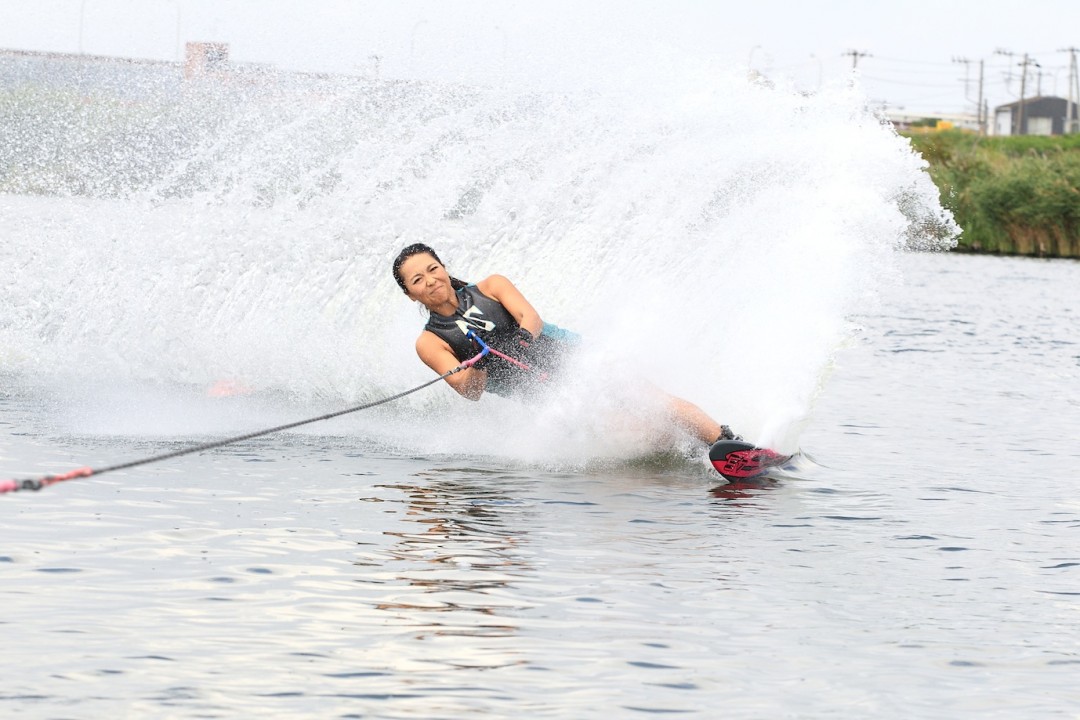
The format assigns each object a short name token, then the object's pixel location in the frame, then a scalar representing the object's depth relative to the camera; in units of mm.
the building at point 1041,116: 125375
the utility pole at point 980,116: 112875
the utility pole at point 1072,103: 106500
